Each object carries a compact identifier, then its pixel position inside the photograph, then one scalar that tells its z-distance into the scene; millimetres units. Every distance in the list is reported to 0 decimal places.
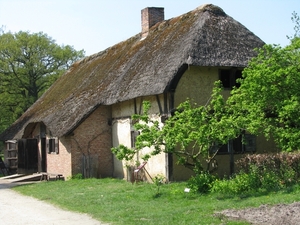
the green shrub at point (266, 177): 12648
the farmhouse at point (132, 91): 16844
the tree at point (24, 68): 41034
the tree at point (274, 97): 12922
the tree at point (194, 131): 13055
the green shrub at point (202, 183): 13305
